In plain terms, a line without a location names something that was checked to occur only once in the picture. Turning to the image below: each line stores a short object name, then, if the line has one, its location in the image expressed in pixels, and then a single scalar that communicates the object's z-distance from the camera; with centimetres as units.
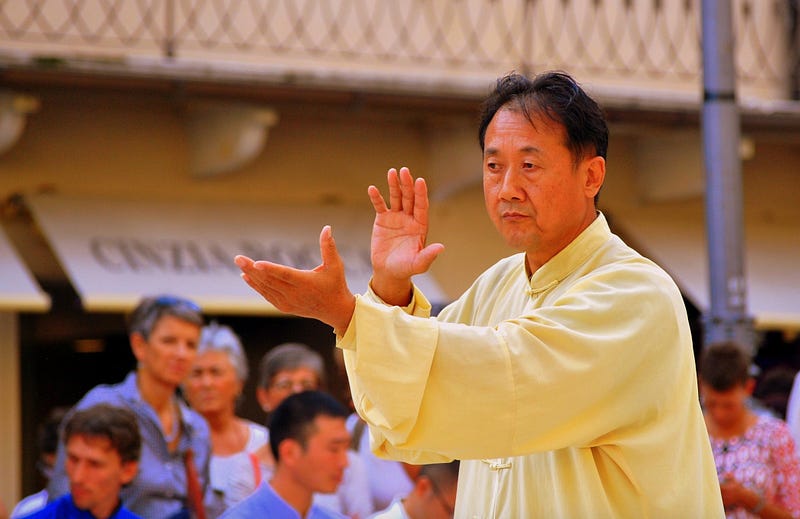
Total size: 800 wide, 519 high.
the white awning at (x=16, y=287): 1789
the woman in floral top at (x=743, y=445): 1130
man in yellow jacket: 534
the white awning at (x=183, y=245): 1909
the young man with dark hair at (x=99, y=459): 1048
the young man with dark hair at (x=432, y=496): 1045
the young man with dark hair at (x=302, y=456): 1061
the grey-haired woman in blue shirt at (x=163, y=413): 1161
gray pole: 1387
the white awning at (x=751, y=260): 2255
